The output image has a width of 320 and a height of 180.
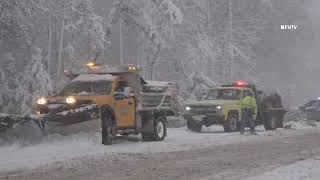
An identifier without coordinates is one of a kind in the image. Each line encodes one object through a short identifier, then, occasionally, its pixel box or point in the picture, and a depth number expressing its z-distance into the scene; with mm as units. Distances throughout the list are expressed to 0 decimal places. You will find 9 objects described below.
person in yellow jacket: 25312
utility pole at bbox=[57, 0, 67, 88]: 36656
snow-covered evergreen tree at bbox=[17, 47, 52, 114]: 33906
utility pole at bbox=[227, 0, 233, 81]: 50750
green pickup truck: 26953
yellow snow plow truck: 17641
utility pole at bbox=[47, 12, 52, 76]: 37925
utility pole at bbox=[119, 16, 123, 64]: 41925
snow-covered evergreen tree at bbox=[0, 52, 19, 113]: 34531
